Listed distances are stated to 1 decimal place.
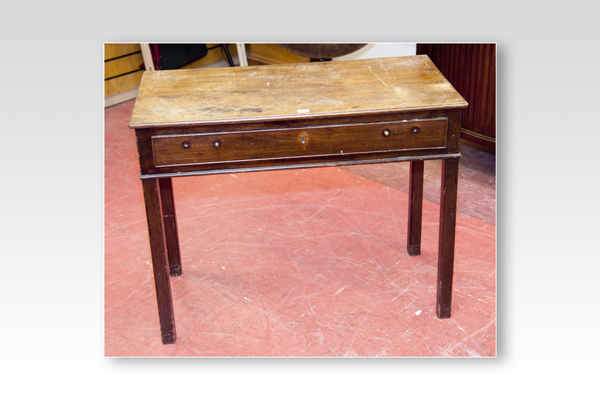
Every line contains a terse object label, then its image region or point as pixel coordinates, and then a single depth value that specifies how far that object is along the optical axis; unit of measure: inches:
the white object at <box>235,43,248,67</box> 214.3
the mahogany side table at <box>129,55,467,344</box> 89.4
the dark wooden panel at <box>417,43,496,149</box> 142.7
